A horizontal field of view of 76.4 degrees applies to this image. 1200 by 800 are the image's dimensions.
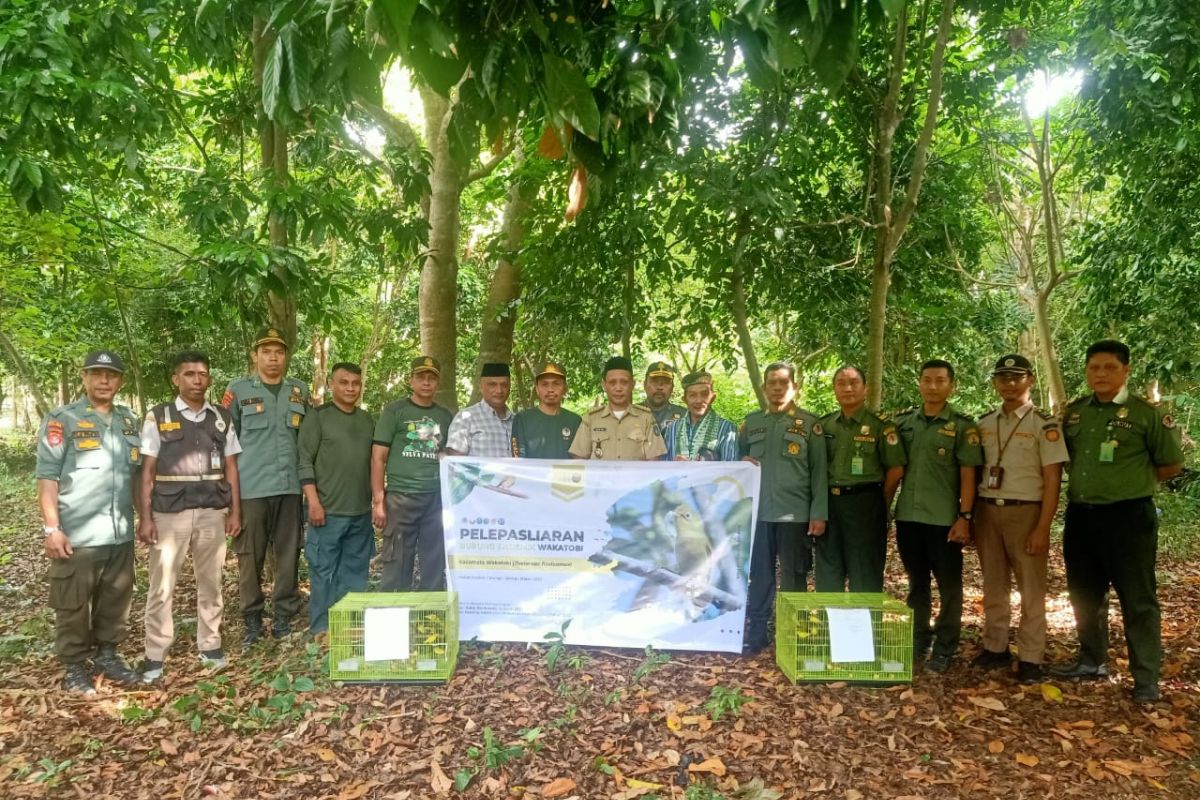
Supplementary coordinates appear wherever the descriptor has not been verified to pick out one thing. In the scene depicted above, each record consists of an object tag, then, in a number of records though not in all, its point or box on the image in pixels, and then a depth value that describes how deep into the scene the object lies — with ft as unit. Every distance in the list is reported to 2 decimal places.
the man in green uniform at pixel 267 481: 15.97
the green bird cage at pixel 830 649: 13.73
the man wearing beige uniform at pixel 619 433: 16.28
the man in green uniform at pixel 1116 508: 13.50
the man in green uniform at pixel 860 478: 15.34
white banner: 15.15
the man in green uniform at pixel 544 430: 16.78
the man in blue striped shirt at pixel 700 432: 16.34
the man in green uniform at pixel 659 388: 17.78
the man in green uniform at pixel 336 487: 16.06
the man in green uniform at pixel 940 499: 14.84
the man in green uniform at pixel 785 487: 15.37
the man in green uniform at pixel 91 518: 13.55
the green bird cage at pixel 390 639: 13.37
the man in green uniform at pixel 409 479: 16.19
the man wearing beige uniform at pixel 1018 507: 14.20
